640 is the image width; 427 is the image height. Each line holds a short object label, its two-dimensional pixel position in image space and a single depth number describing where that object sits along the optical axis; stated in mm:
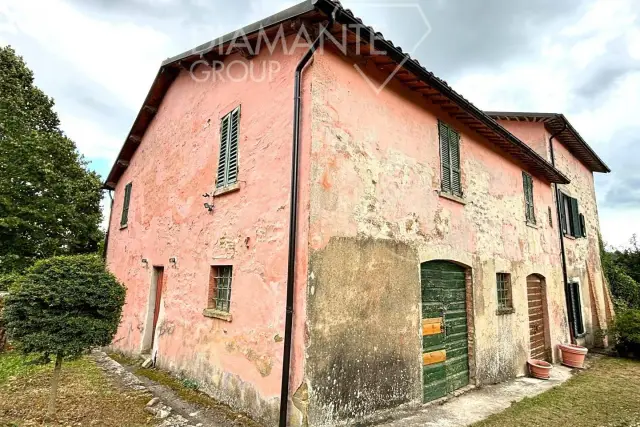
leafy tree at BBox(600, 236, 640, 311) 14602
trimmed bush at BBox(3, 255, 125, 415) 4410
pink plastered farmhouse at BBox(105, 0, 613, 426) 4430
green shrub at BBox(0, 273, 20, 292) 11656
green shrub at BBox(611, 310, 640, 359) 10141
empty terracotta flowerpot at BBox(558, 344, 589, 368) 9031
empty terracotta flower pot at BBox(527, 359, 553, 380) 7809
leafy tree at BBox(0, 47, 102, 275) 15391
